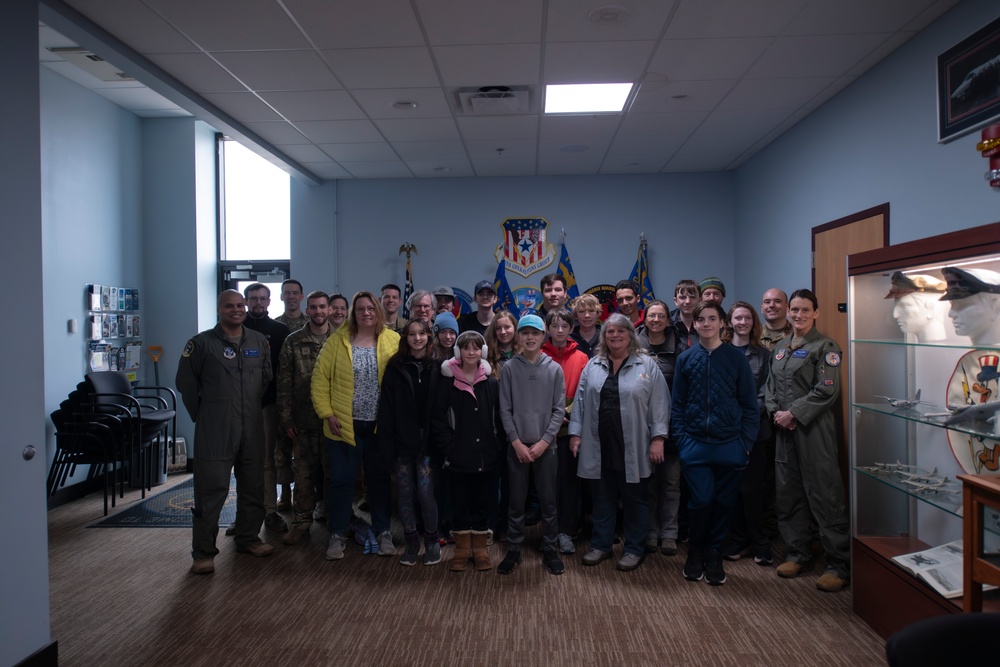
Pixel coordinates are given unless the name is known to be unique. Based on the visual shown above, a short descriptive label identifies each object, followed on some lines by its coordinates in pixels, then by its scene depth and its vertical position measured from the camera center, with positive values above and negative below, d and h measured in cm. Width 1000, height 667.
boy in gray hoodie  341 -50
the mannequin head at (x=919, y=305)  244 +10
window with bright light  675 +153
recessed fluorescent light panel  396 +166
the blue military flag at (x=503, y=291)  638 +47
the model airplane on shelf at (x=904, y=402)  268 -34
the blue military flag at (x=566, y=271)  634 +68
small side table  201 -77
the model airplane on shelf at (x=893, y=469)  270 -67
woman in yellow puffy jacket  352 -40
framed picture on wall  270 +119
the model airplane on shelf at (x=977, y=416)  217 -34
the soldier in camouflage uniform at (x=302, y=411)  391 -50
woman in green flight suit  314 -64
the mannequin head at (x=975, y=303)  216 +9
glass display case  222 -33
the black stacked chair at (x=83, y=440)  459 -79
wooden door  376 +52
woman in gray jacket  334 -57
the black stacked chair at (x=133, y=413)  480 -65
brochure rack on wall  536 +10
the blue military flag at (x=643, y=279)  625 +58
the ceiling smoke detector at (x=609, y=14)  291 +162
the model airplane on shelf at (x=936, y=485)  246 -69
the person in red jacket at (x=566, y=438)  365 -66
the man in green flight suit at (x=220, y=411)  340 -43
